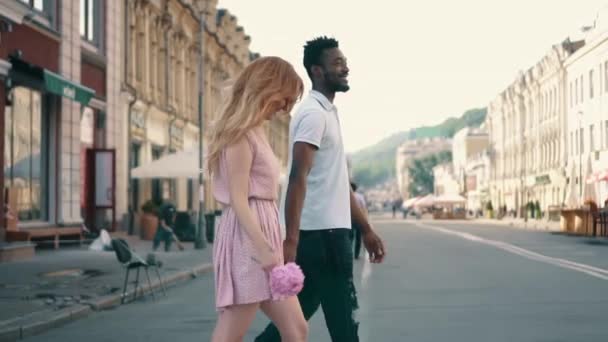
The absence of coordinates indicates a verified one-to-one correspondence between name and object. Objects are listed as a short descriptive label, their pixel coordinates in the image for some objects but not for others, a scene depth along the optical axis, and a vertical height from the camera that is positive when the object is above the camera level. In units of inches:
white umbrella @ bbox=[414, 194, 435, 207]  4399.6 +39.8
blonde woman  168.1 +1.6
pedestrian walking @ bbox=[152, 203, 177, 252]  943.0 -14.3
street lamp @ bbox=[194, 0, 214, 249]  1023.8 +31.6
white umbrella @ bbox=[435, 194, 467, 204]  3875.5 +42.2
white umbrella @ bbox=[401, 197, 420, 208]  5014.3 +35.7
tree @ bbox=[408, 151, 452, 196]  7667.3 +262.3
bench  785.6 -18.0
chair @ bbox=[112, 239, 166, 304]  489.7 -21.9
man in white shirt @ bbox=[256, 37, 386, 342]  196.2 -0.1
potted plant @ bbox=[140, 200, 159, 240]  1188.5 -9.6
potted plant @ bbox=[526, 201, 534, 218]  2761.3 +1.3
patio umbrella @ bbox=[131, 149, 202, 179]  1106.7 +49.4
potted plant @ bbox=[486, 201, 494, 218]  3334.2 -4.3
